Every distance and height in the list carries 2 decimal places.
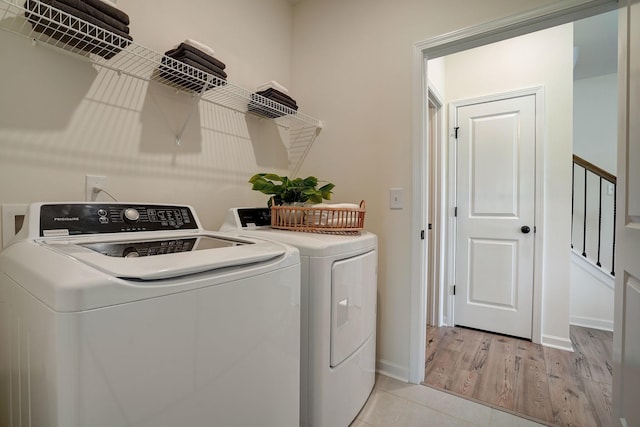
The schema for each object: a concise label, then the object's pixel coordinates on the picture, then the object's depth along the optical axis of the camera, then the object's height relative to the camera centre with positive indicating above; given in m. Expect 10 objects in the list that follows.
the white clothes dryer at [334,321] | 1.17 -0.48
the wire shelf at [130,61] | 1.01 +0.62
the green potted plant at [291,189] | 1.57 +0.10
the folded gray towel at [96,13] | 0.98 +0.67
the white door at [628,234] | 0.93 -0.08
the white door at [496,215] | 2.40 -0.05
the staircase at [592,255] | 2.64 -0.48
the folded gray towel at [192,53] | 1.32 +0.71
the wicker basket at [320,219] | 1.48 -0.05
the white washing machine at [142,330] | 0.52 -0.26
